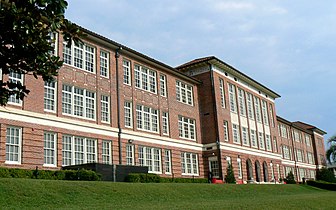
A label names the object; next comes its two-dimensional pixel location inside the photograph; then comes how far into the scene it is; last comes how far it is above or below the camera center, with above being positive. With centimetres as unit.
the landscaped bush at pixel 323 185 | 4325 -189
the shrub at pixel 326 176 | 6294 -125
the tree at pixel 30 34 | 578 +229
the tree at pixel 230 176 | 3666 -31
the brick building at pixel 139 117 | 2241 +470
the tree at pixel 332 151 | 8059 +365
